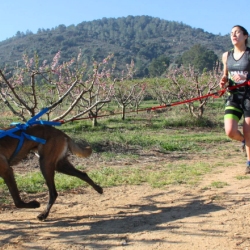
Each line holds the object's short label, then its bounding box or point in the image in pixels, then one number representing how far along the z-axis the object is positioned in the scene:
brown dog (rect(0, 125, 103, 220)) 3.88
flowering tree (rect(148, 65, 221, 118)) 15.02
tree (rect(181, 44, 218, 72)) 48.66
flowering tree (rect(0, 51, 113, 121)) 7.07
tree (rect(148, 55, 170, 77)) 51.34
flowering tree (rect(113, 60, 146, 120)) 16.91
